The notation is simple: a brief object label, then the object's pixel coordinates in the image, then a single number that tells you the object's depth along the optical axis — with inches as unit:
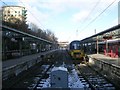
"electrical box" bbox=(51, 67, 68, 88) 124.9
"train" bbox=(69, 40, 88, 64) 548.7
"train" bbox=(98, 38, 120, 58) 566.4
